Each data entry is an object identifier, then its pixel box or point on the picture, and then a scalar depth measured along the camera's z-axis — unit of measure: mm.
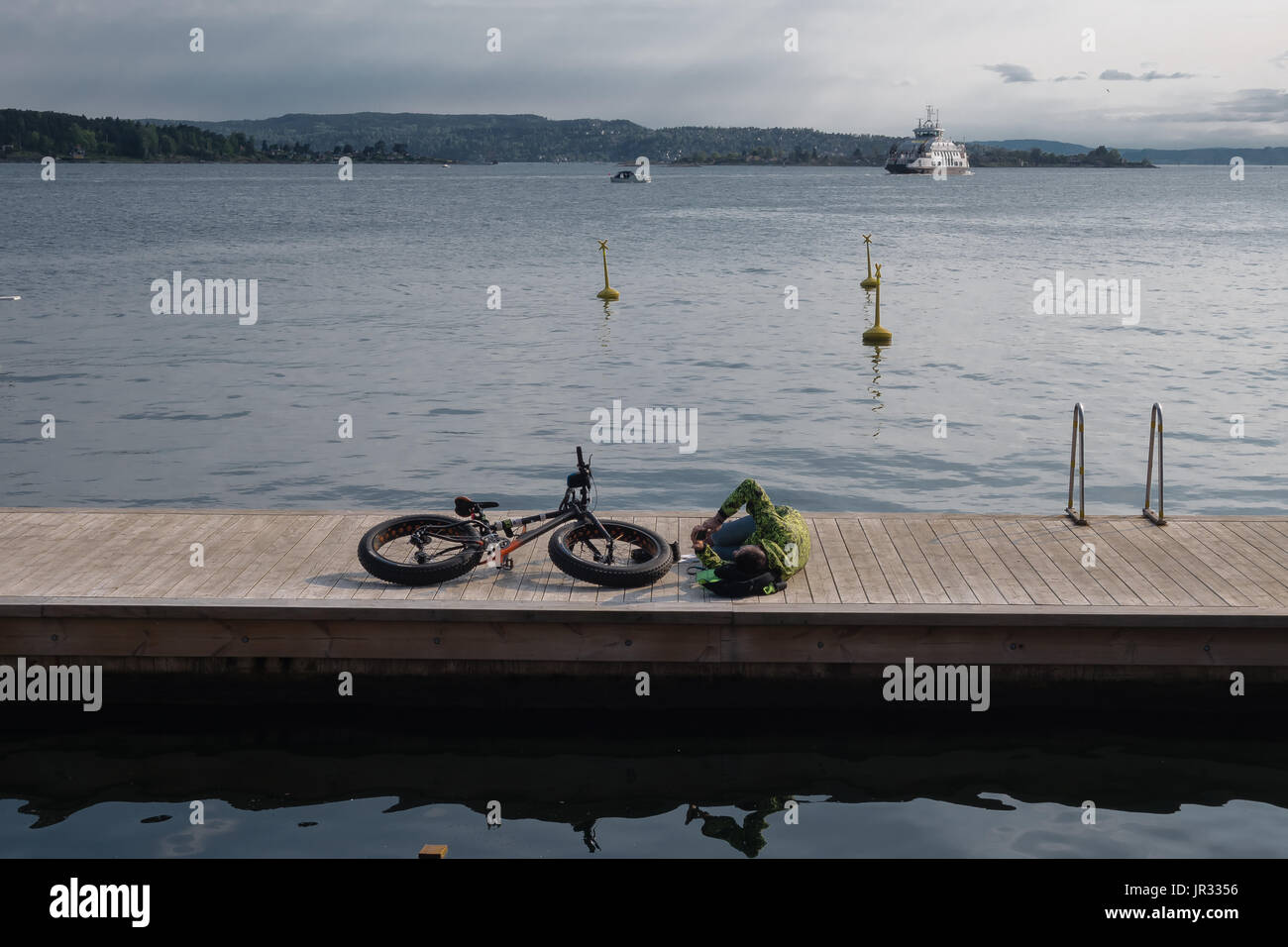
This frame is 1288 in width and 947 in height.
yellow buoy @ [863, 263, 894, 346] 36094
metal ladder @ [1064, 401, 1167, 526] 12969
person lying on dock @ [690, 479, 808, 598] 10891
